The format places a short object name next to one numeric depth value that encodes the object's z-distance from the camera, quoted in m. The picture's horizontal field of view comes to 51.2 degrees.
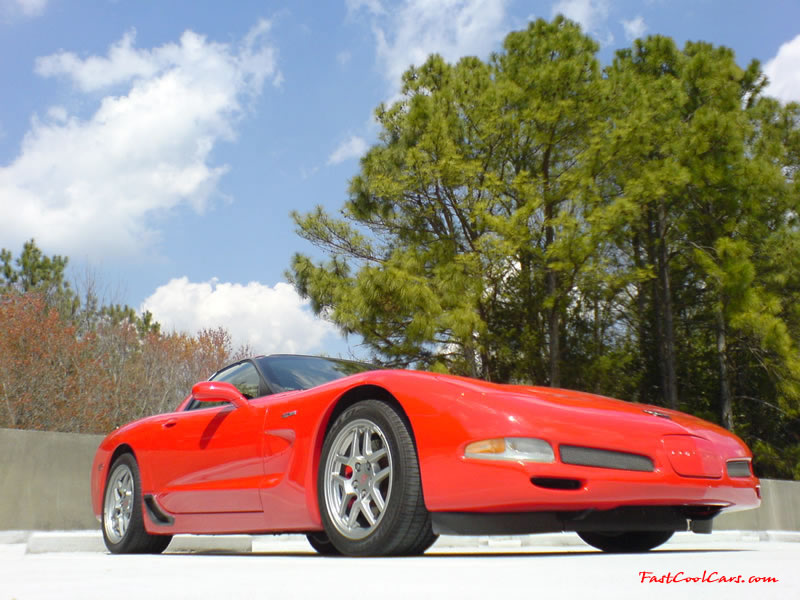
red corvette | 3.50
